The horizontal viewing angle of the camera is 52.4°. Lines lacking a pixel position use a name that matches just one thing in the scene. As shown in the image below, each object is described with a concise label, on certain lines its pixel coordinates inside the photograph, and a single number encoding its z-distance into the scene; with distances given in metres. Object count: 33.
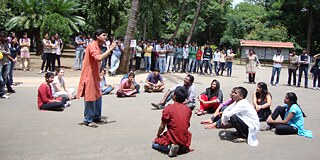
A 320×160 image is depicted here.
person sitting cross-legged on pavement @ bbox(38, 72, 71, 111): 8.00
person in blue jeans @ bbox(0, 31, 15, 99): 9.46
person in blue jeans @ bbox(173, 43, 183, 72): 18.45
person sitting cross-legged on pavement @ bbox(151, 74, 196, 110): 8.83
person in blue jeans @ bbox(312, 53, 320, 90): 14.33
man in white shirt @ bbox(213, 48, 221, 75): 18.34
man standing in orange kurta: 6.57
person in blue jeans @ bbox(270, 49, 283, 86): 15.07
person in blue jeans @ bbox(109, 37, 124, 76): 15.85
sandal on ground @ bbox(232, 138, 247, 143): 6.29
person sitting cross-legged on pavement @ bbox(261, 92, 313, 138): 6.68
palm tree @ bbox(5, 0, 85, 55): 24.55
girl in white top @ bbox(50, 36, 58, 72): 14.90
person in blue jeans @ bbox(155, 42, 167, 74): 17.46
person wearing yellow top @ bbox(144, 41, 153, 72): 17.48
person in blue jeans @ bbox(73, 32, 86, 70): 16.44
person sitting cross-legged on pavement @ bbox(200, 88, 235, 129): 7.25
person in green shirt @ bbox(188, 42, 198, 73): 18.28
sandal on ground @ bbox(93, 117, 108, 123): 7.27
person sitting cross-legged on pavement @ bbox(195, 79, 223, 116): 8.60
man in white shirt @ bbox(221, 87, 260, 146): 6.21
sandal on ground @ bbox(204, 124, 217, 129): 7.22
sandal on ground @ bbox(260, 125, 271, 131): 7.28
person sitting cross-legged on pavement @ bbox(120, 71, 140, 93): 11.25
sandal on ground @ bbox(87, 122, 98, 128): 6.82
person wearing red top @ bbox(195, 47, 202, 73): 18.44
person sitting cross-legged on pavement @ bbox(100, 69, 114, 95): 11.10
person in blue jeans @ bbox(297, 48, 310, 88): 14.81
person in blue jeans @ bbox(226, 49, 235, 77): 17.89
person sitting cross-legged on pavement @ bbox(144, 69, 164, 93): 11.80
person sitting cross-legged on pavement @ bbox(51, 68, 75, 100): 9.01
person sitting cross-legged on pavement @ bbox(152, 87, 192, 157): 5.29
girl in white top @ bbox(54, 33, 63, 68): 15.12
